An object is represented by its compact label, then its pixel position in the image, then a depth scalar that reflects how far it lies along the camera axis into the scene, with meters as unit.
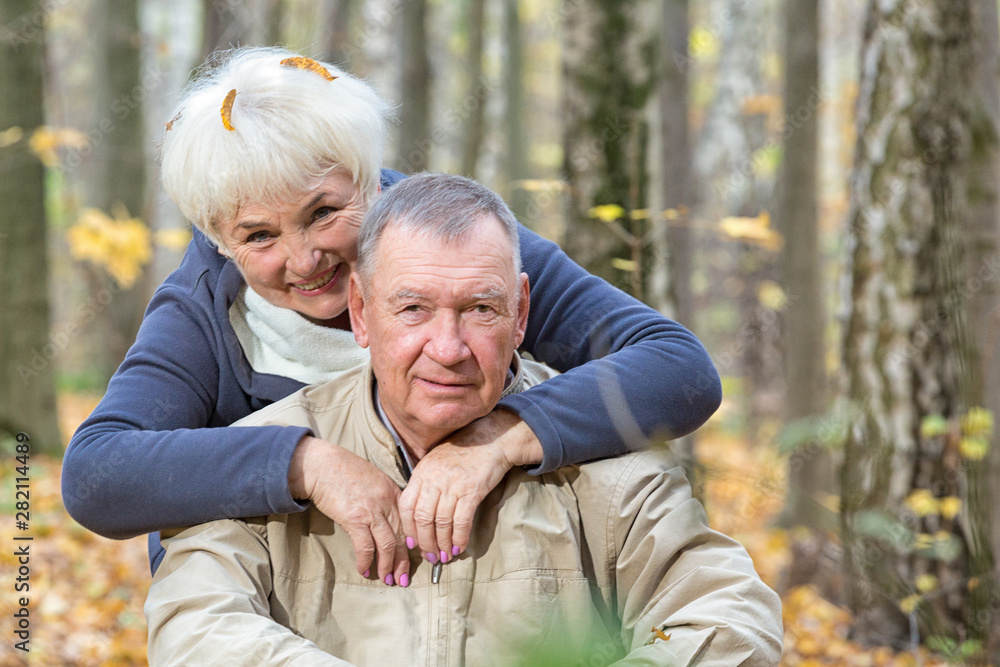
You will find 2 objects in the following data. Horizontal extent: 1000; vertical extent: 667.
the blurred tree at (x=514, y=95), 14.45
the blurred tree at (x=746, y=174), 12.25
